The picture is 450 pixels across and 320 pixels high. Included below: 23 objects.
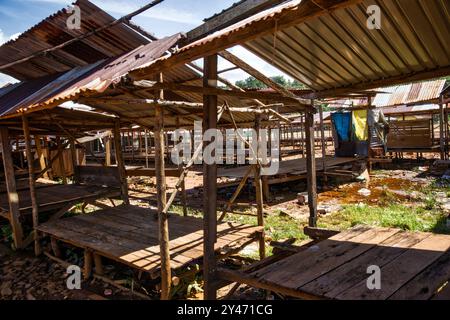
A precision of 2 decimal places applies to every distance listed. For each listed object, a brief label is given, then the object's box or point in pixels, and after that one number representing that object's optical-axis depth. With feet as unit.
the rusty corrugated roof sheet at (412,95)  54.99
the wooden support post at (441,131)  46.07
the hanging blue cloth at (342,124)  51.31
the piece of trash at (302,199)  32.89
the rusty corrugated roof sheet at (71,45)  21.02
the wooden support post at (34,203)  22.74
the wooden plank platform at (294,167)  38.61
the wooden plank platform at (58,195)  25.13
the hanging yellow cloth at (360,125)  49.62
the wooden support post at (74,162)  30.60
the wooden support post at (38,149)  43.41
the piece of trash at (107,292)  16.96
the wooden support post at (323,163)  41.86
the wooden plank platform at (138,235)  15.64
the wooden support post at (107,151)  52.65
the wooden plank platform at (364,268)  9.65
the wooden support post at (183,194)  23.01
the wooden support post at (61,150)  29.45
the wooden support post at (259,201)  18.81
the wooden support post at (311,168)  18.81
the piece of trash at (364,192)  35.19
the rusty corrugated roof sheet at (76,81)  14.84
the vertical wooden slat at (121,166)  27.07
